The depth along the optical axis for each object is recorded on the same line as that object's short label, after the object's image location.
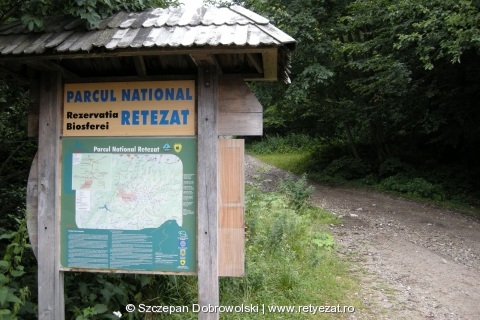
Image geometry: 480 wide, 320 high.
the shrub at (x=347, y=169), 15.46
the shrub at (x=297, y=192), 10.01
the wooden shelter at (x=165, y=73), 2.88
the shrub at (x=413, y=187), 12.16
